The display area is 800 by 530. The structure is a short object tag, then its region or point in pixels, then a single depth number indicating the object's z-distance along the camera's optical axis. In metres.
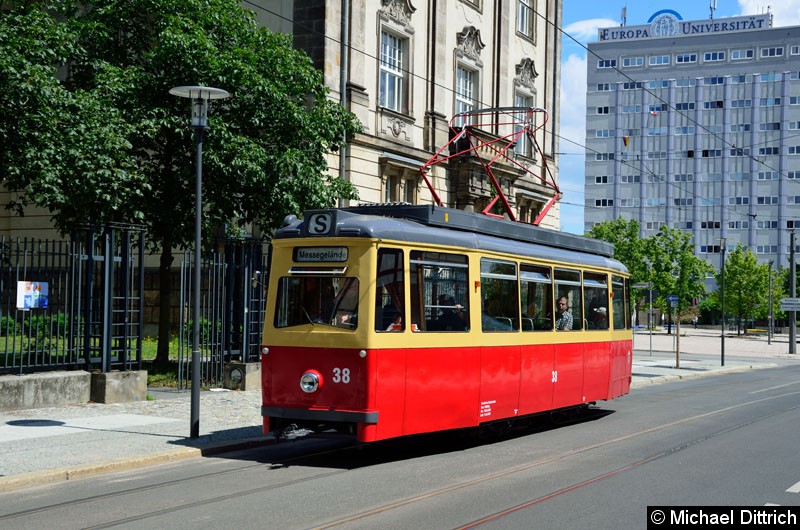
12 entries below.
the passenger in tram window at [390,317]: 11.28
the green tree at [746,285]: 86.38
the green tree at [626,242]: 54.72
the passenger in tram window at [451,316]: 12.09
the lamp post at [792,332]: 53.66
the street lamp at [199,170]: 12.57
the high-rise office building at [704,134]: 109.75
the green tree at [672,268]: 46.19
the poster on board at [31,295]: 15.25
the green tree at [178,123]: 18.80
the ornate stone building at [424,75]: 28.19
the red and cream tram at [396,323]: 11.17
